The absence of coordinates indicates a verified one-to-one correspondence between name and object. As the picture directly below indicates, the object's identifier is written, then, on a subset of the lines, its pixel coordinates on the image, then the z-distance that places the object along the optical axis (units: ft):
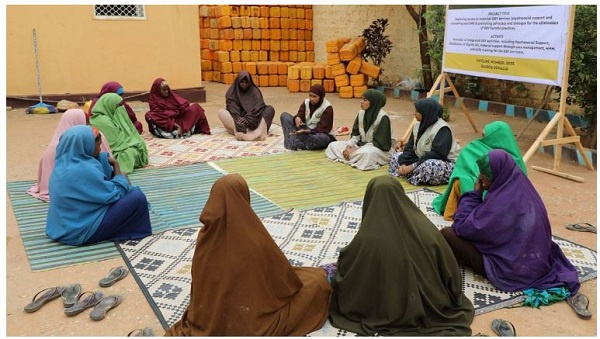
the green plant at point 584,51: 19.43
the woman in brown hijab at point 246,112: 24.00
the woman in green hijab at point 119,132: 18.31
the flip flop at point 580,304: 9.08
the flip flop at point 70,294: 9.51
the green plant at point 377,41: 38.01
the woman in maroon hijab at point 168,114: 23.89
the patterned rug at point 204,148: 20.47
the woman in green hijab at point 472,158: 12.92
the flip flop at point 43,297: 9.39
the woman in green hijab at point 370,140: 18.71
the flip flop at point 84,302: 9.22
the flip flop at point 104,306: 9.10
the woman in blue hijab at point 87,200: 11.55
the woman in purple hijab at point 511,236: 9.52
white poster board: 17.11
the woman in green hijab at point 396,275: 8.11
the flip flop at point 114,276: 10.30
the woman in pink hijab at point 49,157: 15.11
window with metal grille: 32.27
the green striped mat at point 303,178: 15.69
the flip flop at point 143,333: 8.51
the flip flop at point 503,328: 8.51
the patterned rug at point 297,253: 9.60
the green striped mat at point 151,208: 11.66
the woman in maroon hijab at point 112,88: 21.03
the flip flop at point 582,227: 13.15
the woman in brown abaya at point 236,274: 7.62
